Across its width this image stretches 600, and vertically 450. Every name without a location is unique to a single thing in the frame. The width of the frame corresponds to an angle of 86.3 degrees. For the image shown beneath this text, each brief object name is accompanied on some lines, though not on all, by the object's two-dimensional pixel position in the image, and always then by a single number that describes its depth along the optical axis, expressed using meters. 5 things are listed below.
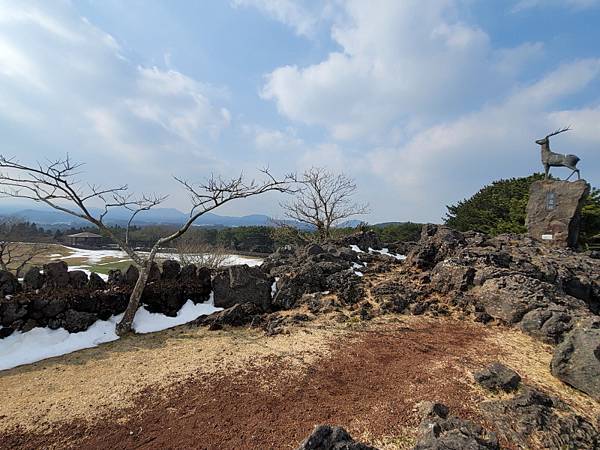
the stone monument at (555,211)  12.84
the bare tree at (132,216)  7.73
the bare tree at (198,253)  21.52
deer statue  13.23
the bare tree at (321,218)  21.18
